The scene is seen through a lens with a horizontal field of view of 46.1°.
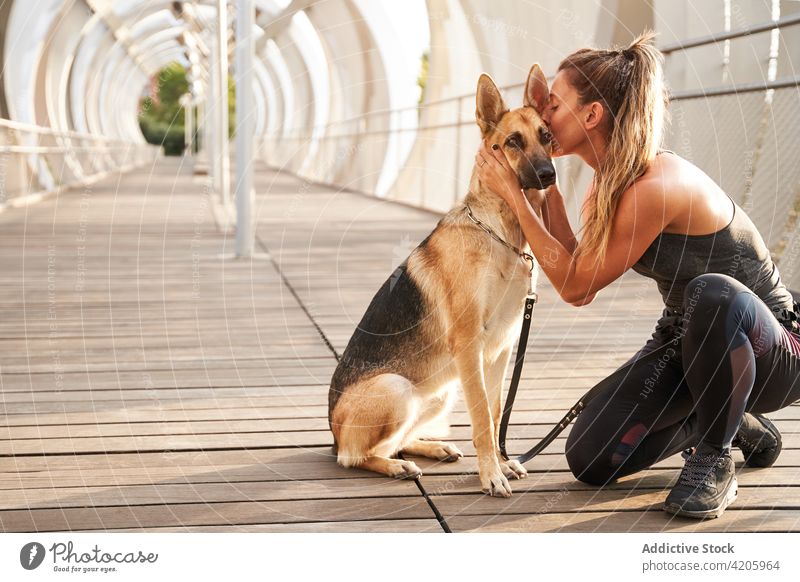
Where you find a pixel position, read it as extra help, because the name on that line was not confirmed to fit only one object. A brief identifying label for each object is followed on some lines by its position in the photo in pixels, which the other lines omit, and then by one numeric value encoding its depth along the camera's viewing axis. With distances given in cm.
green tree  5522
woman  288
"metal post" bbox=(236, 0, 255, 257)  783
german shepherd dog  300
